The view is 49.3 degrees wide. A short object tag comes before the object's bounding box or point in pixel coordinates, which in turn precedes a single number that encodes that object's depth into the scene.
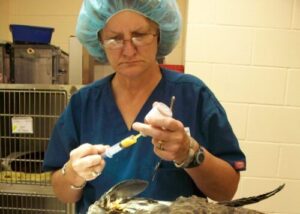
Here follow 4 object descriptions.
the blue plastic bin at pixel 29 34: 1.61
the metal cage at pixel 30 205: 1.81
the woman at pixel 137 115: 0.90
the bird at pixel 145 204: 0.65
